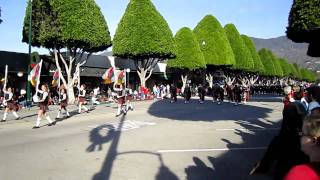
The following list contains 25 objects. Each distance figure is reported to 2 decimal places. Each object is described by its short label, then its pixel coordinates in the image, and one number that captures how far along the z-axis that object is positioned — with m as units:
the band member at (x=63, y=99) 10.26
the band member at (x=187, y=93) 18.40
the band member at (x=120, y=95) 11.24
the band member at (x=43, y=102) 8.29
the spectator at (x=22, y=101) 14.98
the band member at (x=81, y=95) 12.08
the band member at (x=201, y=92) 17.96
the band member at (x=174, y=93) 18.65
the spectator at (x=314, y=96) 4.33
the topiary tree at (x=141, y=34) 21.24
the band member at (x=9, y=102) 9.64
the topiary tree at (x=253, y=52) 42.29
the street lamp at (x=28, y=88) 14.95
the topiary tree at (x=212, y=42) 31.07
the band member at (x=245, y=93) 18.53
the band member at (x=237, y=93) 16.90
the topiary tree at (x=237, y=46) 37.01
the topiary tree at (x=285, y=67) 63.39
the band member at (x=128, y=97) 12.48
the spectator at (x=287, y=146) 2.63
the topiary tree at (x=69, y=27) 16.52
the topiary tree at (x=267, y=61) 51.00
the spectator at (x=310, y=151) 1.42
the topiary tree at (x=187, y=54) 27.75
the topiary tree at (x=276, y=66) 53.68
